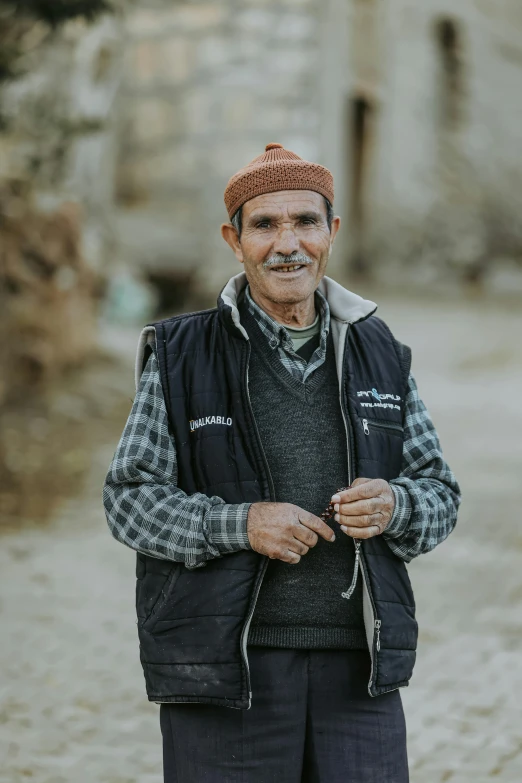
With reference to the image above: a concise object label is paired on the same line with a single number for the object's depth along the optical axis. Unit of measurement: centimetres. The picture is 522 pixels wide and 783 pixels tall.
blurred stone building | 1356
